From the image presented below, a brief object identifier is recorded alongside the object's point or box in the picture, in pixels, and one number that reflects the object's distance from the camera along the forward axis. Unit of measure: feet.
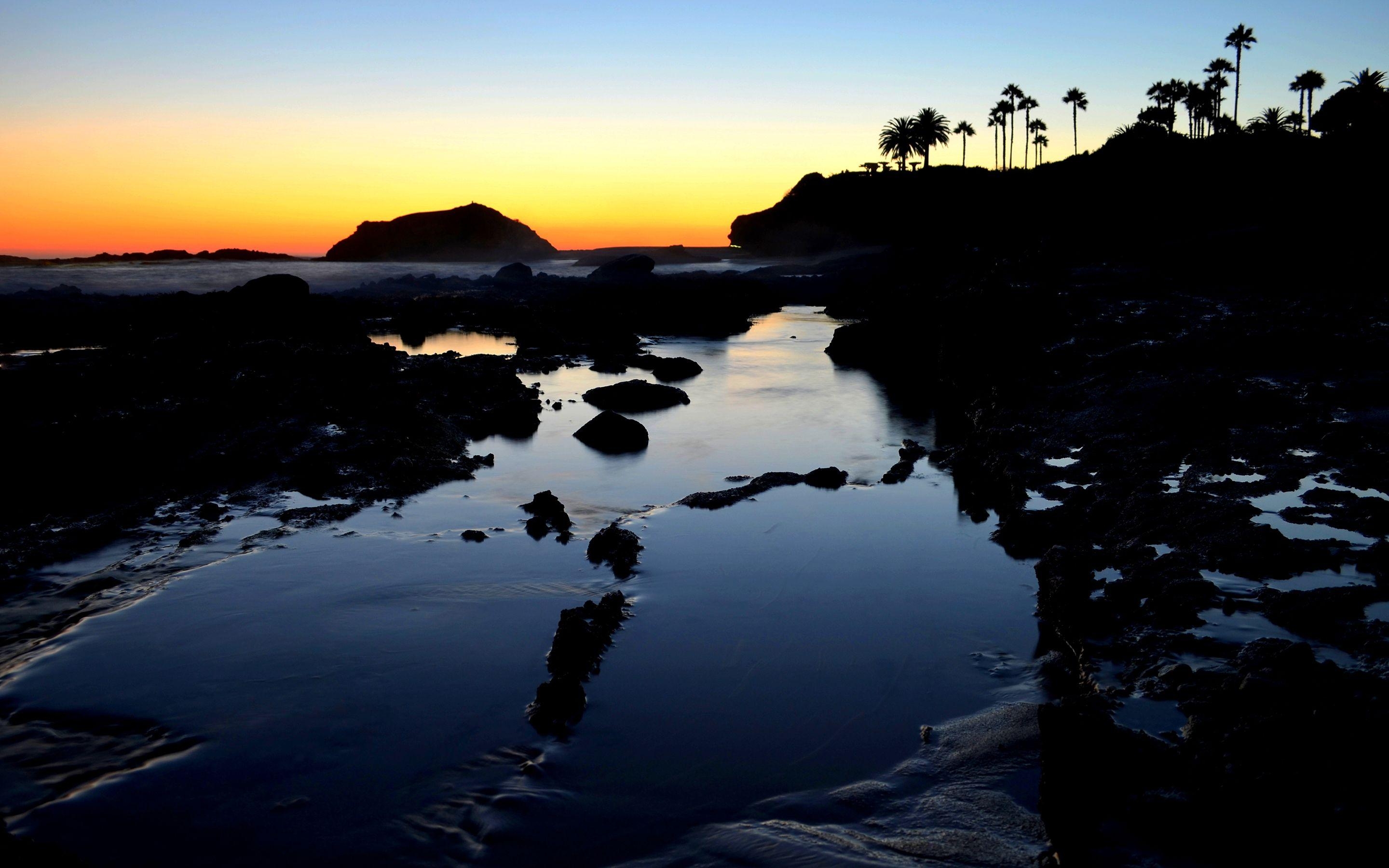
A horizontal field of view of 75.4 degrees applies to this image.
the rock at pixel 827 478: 49.08
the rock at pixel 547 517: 40.63
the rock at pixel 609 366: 99.50
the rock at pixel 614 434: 59.21
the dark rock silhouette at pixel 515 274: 249.55
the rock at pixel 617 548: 36.35
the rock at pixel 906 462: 50.76
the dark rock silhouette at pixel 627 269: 258.57
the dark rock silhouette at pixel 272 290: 98.89
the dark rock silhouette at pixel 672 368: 95.76
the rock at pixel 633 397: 74.49
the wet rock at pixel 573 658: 24.41
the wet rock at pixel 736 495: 45.52
